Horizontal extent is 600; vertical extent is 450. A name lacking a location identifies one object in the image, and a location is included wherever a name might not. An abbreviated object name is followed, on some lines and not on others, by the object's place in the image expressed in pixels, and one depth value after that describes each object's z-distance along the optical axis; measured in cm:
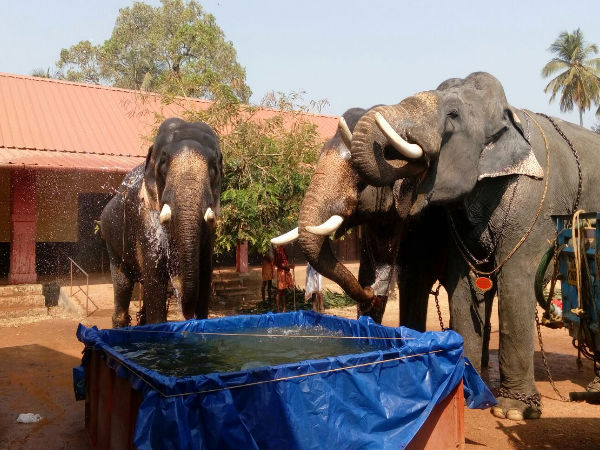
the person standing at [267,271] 1200
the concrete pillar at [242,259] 1459
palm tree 3697
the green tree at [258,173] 1061
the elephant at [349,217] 488
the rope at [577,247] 385
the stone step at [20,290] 1165
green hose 455
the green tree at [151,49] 2914
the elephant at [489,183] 479
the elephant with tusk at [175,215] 566
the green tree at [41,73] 3307
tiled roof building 1242
